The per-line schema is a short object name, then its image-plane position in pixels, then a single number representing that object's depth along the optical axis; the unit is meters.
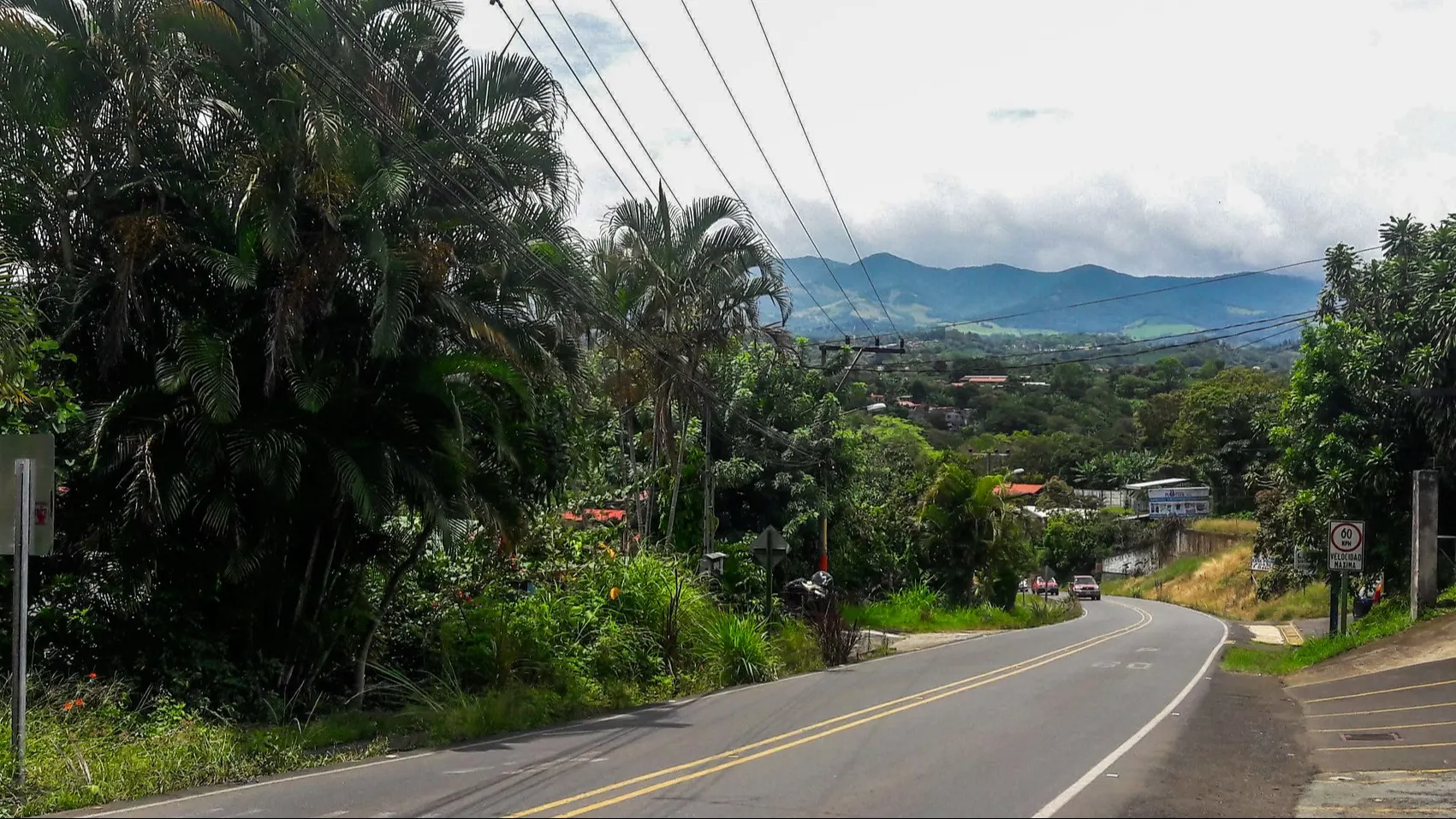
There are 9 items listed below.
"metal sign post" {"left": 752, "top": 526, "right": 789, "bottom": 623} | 25.44
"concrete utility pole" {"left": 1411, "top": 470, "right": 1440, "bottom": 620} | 24.73
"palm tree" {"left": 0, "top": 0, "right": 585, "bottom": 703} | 15.03
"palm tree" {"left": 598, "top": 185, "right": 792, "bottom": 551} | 27.19
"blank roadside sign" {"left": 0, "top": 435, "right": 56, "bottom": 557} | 10.56
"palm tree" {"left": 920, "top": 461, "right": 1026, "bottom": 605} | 45.97
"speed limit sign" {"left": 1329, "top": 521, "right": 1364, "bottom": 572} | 25.48
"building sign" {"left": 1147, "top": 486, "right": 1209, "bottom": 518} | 92.31
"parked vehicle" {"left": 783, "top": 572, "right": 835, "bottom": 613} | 29.14
